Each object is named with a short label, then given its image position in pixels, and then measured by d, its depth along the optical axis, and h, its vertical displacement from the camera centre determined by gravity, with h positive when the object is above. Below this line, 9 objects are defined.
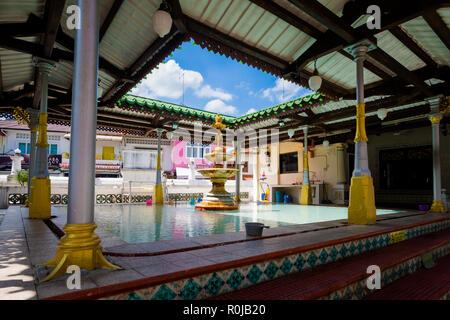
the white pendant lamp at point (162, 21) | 3.94 +2.41
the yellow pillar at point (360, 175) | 4.95 +0.03
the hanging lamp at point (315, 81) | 5.99 +2.25
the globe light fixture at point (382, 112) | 7.98 +2.04
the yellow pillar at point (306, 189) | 11.70 -0.58
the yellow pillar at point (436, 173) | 7.68 +0.10
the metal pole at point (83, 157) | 2.21 +0.17
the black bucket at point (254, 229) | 3.52 -0.73
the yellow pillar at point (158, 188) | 11.53 -0.54
